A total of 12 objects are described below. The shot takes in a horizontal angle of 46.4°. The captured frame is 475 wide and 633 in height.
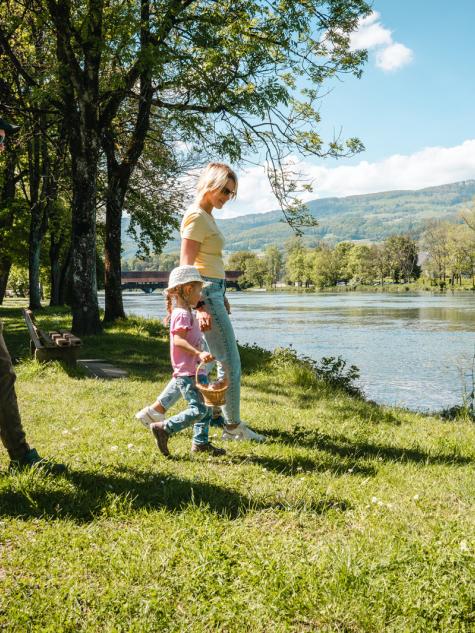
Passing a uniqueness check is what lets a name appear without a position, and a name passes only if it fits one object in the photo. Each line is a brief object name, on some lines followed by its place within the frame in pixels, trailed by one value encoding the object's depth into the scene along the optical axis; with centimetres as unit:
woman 480
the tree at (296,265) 13575
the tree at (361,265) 12548
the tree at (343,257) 12975
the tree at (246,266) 14214
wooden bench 887
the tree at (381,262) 12262
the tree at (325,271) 12656
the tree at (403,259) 12031
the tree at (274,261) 16838
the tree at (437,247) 10769
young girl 461
